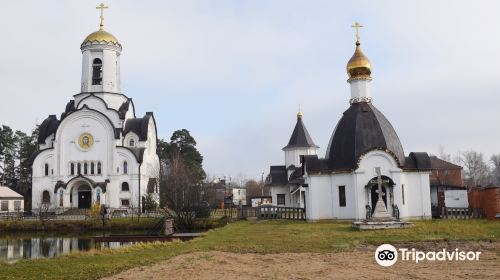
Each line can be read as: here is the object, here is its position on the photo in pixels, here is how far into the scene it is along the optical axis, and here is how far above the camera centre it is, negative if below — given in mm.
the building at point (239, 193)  90125 -194
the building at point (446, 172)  53100 +1801
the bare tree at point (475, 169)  75450 +2893
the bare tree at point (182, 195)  30438 -121
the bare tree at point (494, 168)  89938 +3790
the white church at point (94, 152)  42938 +3991
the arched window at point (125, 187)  43406 +705
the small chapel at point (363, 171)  24953 +952
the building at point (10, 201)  44562 -348
